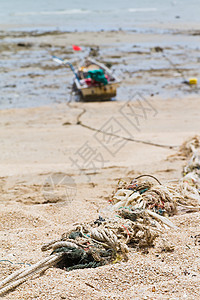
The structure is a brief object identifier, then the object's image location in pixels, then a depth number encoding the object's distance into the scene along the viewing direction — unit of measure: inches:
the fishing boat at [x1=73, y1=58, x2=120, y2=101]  808.3
